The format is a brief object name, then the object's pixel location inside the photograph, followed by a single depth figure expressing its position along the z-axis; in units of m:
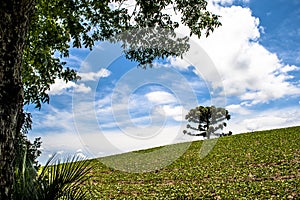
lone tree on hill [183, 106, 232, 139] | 45.22
